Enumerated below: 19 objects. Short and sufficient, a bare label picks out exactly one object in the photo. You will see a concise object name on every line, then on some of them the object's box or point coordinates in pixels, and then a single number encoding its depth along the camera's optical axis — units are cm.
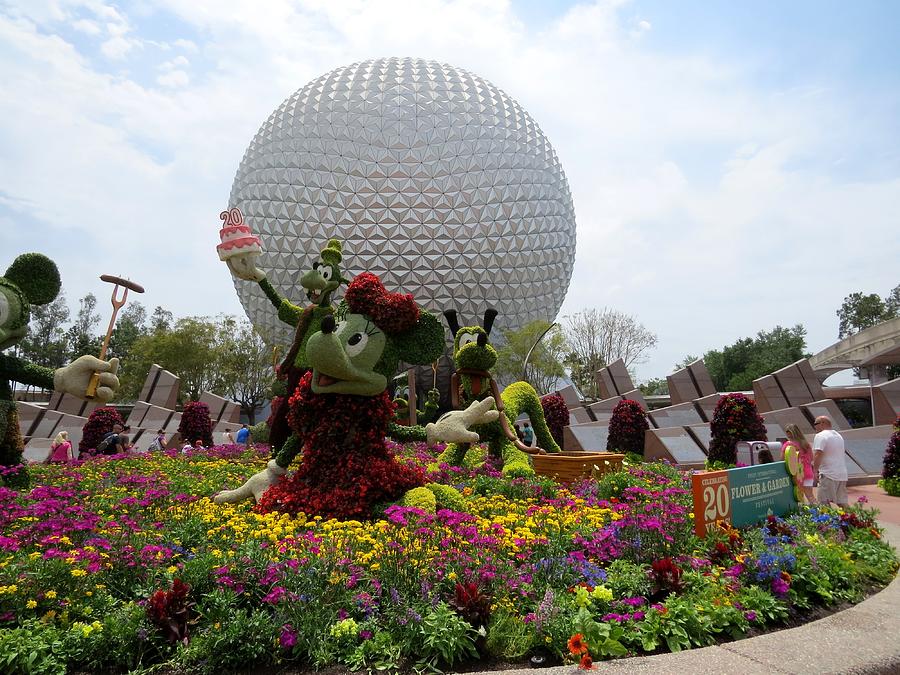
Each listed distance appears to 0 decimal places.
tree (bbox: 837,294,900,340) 5475
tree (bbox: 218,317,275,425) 2911
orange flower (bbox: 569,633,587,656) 301
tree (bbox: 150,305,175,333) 5272
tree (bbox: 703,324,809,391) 4678
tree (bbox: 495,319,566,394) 2548
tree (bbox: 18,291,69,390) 5338
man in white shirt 769
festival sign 491
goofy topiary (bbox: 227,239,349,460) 768
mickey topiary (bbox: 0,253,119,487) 675
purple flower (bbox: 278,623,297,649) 312
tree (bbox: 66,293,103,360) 5487
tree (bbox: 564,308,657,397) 3356
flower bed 320
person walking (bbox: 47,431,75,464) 1042
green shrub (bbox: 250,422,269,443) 1227
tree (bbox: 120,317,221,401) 2877
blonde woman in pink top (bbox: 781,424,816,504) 746
